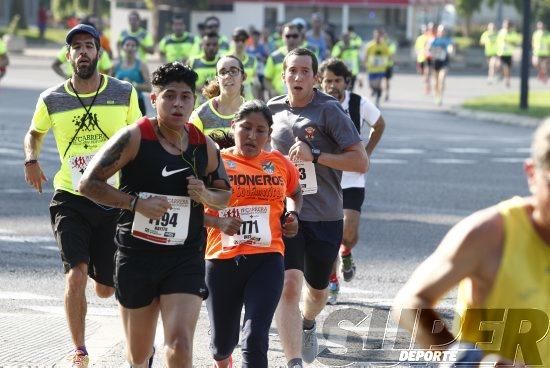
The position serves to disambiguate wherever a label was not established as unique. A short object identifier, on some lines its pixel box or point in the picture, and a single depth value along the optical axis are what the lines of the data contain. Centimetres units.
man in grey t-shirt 1318
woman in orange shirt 1136
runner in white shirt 1574
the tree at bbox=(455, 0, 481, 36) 11298
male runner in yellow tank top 648
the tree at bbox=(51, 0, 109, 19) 11646
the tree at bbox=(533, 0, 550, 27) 9996
